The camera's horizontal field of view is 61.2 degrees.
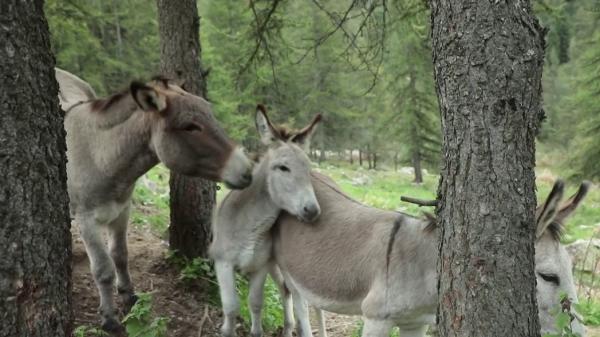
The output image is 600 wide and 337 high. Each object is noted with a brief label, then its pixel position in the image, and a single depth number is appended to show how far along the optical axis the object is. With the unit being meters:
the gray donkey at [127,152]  3.90
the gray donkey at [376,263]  3.25
